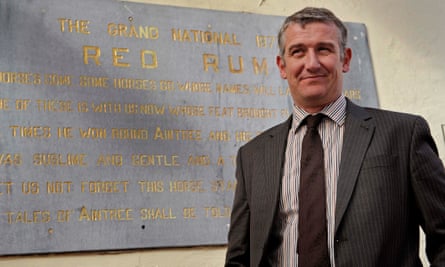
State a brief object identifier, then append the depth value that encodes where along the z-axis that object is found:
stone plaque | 2.83
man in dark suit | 1.66
